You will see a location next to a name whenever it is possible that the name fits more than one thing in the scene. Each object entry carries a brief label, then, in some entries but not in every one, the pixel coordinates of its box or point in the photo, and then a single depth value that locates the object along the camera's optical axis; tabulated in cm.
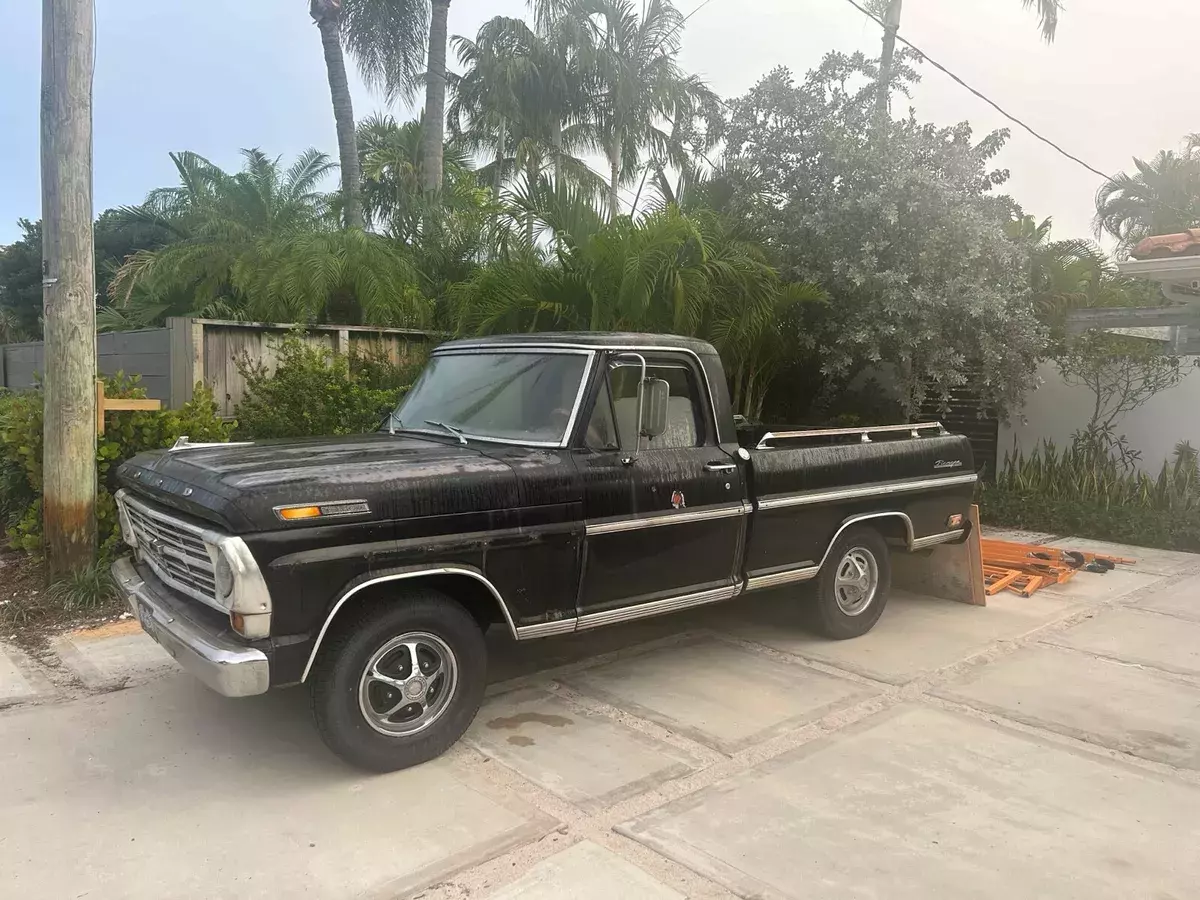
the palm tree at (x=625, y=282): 838
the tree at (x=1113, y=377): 1083
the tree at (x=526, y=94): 2470
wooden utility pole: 616
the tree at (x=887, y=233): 962
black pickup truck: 367
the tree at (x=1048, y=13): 1599
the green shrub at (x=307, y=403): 805
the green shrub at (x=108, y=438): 660
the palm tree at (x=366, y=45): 1805
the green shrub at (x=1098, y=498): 1005
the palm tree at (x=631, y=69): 2477
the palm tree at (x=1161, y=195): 2634
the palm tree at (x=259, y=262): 1011
